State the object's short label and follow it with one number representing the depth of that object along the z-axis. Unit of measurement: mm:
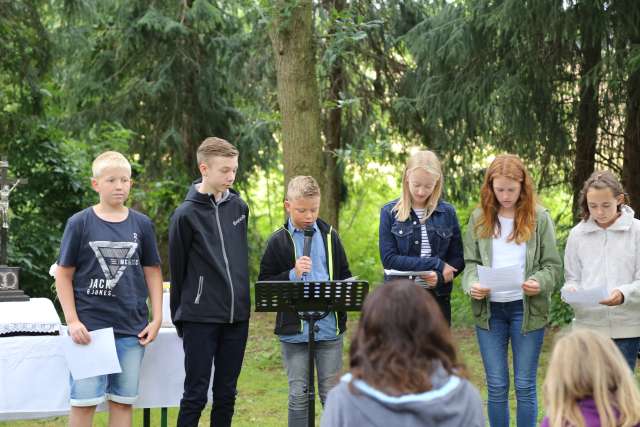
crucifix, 6402
